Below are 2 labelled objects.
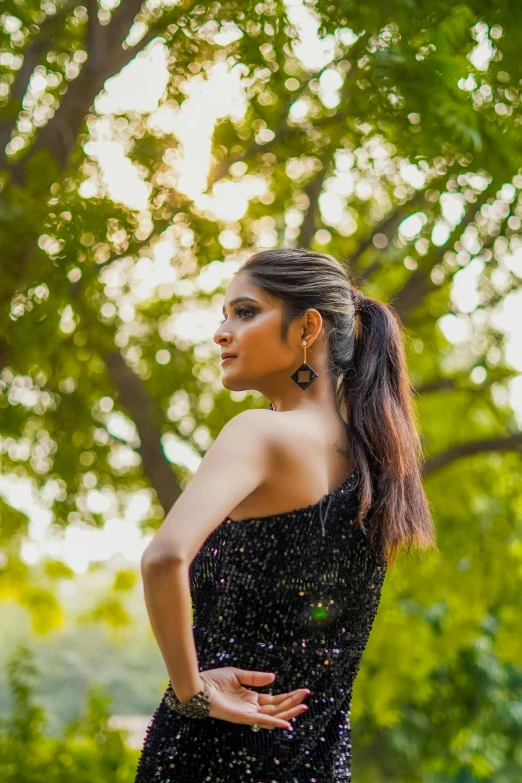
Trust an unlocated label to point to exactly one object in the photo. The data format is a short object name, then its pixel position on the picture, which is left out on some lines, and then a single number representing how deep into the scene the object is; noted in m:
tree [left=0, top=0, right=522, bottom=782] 4.06
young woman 2.58
